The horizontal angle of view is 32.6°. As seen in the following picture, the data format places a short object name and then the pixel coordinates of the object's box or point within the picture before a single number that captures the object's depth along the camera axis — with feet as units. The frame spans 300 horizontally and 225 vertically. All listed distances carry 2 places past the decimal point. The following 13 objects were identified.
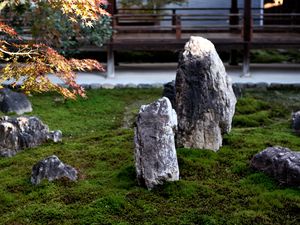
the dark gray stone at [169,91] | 41.27
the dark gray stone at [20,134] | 33.06
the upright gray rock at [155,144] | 24.95
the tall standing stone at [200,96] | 29.12
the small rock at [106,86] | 52.42
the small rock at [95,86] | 52.11
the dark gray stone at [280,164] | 24.58
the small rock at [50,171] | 26.99
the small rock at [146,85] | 52.49
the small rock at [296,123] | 35.40
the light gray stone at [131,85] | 52.65
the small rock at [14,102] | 43.68
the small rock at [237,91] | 46.52
